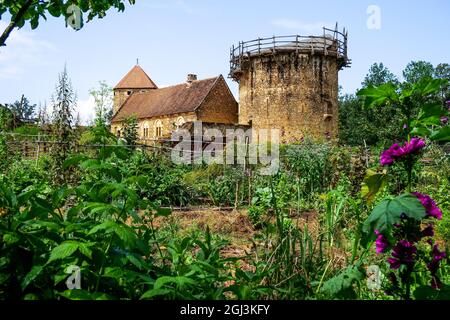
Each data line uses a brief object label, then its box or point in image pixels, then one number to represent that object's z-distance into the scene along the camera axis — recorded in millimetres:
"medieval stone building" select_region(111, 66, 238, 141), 36656
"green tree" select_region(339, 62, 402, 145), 42062
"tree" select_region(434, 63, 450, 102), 56250
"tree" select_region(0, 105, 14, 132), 16897
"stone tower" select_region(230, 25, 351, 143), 30531
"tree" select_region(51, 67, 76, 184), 9516
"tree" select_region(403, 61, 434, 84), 54853
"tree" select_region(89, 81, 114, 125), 59034
